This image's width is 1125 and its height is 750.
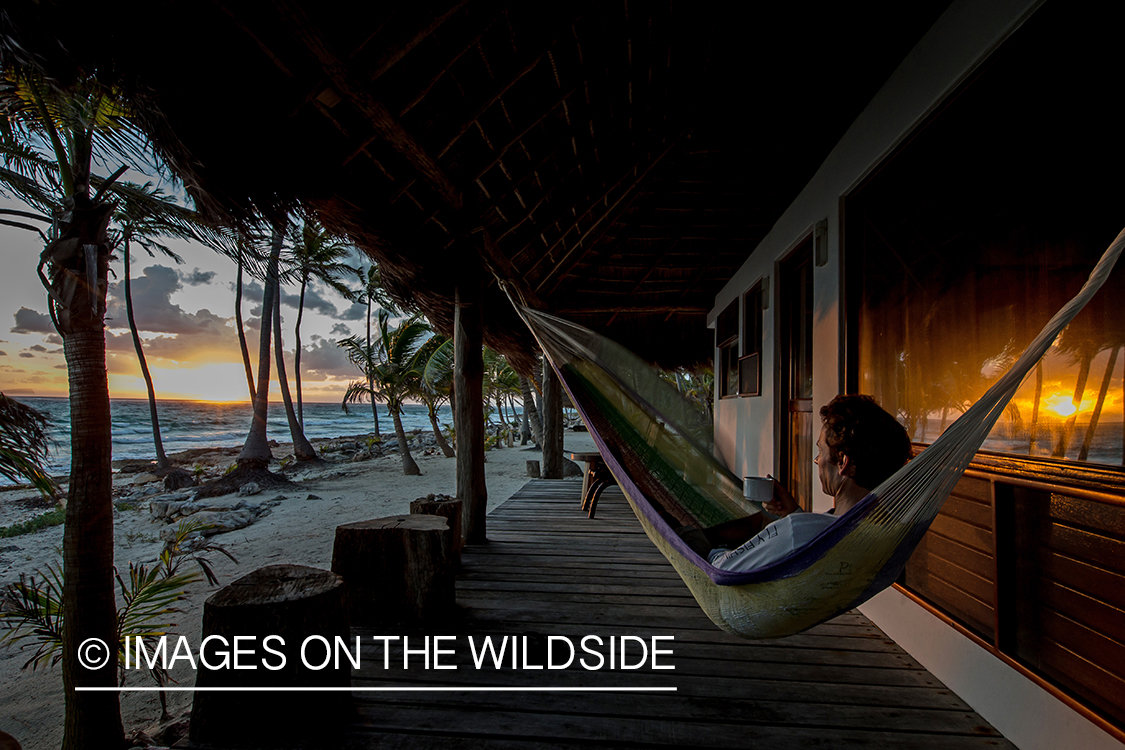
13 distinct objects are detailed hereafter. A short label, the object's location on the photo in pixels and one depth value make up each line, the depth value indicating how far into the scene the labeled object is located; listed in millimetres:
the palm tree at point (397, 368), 8352
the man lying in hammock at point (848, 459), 1238
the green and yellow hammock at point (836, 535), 989
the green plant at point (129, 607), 1847
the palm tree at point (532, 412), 11389
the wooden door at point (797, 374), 2777
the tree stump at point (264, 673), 1248
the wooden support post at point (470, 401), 2959
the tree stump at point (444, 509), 2482
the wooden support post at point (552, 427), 5836
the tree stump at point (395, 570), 1951
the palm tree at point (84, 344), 1723
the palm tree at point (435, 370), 7918
